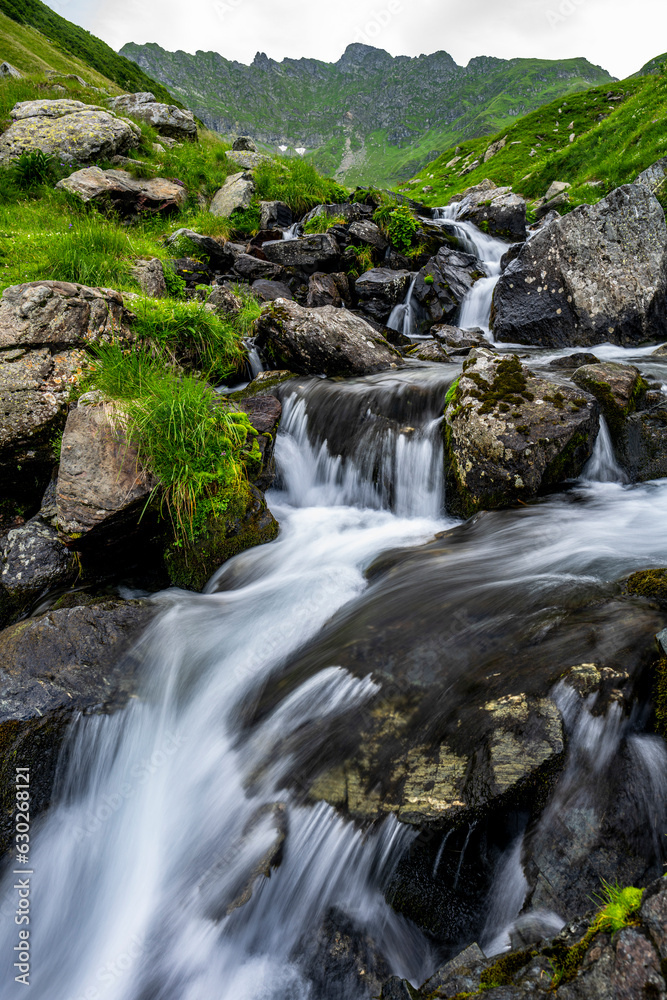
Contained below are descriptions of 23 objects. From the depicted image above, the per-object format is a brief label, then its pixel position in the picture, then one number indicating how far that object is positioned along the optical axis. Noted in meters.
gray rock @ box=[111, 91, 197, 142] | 19.41
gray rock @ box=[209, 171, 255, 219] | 15.54
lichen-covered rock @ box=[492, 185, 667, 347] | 8.88
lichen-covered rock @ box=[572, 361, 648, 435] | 5.90
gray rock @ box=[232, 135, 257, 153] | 21.09
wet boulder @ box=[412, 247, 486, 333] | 11.46
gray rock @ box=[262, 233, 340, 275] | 12.58
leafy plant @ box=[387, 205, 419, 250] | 13.59
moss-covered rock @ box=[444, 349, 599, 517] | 5.32
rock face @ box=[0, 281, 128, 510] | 5.21
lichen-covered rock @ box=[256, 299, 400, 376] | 8.30
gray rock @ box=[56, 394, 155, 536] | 4.64
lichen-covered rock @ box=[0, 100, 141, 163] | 13.06
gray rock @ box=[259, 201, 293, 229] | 15.55
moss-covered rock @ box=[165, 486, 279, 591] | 5.23
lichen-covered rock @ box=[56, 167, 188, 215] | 11.98
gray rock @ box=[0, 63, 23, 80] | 18.83
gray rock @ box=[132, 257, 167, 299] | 8.27
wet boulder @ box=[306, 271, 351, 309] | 11.04
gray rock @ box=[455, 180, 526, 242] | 16.56
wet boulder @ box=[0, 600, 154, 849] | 3.40
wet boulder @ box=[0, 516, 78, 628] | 4.92
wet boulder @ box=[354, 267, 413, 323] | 11.51
